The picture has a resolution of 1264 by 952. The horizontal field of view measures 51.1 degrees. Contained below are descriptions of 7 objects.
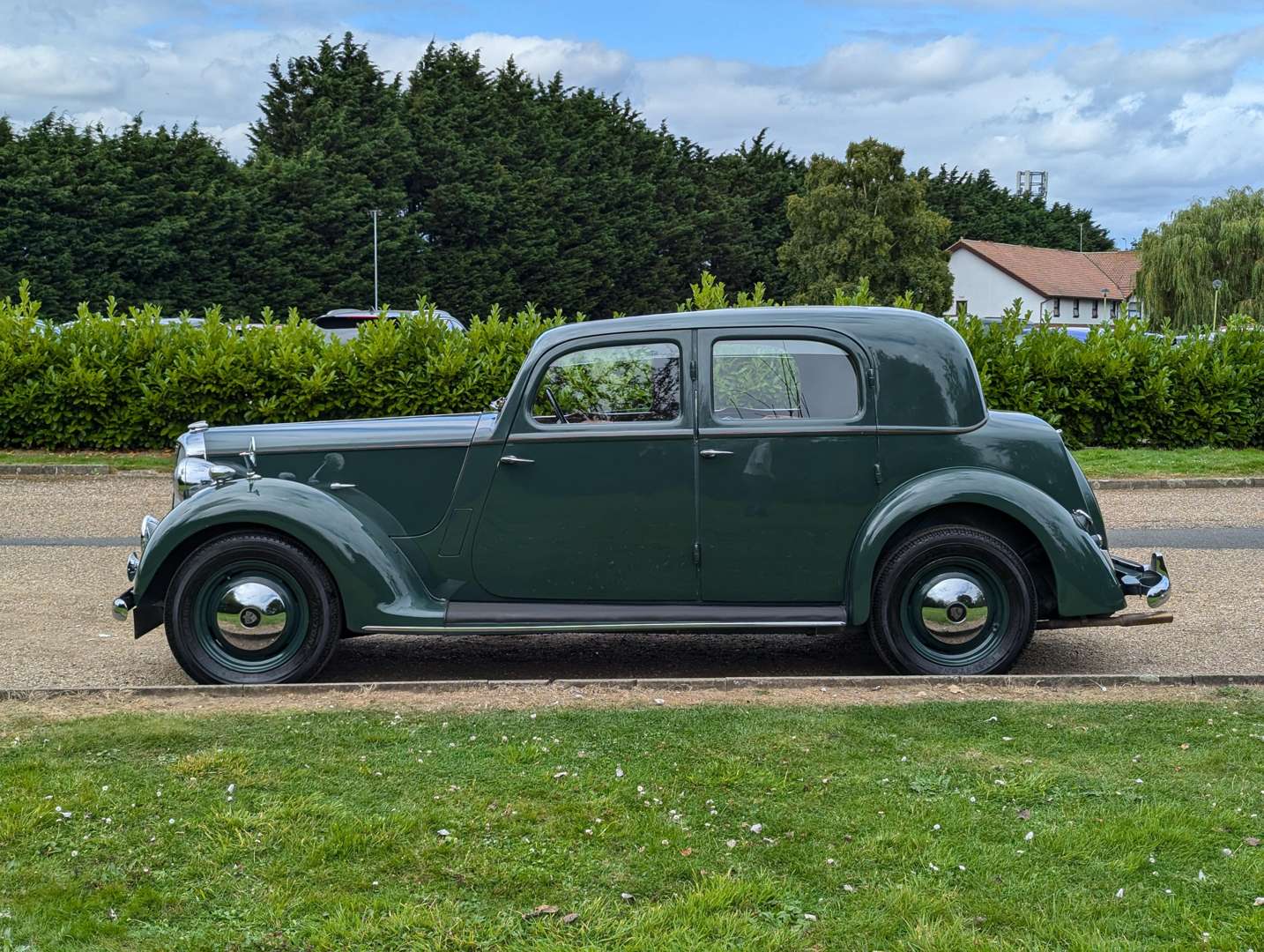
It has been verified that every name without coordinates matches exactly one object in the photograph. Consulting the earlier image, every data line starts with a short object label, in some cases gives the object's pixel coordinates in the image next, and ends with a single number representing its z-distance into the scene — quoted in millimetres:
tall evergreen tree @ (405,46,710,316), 62844
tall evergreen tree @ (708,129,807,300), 75688
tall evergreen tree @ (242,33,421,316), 55312
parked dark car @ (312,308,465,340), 27547
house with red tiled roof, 90062
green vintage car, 6254
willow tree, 55031
